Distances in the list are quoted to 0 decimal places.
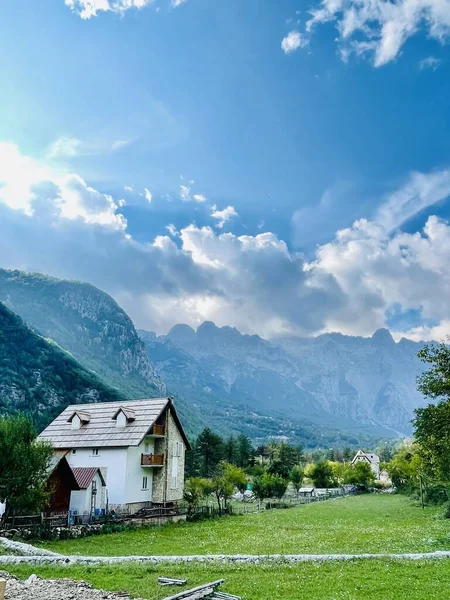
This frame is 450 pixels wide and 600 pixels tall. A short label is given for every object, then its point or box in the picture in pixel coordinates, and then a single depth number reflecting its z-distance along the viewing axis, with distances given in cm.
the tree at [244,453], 11060
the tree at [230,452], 10650
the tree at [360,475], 11312
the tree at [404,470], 7206
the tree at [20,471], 2858
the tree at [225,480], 5425
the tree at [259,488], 7612
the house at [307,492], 9322
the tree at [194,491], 4731
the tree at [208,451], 9569
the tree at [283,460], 10171
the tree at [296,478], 9656
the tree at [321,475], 11281
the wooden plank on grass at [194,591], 1278
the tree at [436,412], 3453
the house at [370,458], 17658
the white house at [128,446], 4125
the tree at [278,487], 7731
